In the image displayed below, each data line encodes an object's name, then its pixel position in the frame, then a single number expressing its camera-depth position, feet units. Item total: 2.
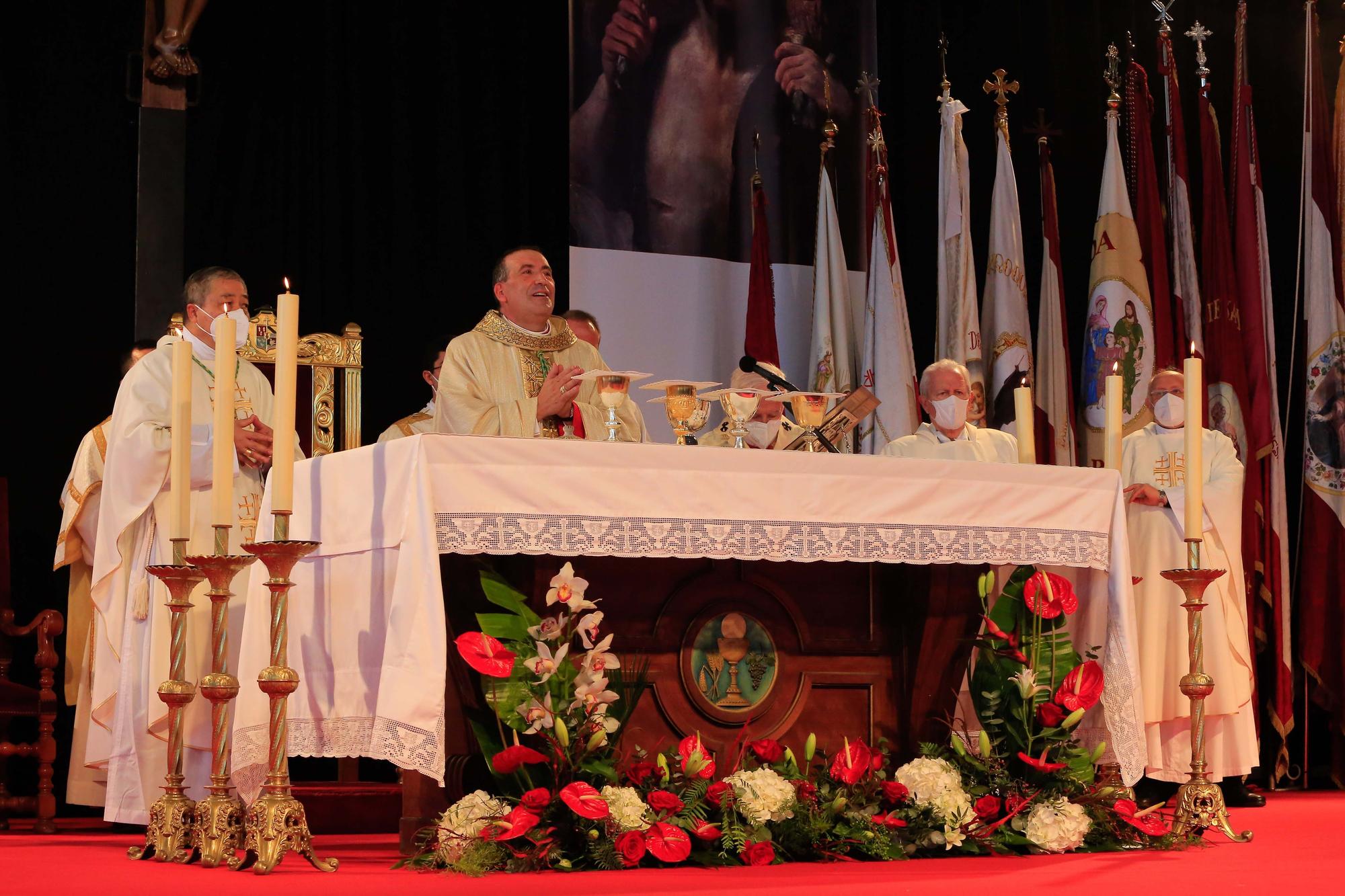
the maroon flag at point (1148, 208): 25.05
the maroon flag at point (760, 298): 24.72
